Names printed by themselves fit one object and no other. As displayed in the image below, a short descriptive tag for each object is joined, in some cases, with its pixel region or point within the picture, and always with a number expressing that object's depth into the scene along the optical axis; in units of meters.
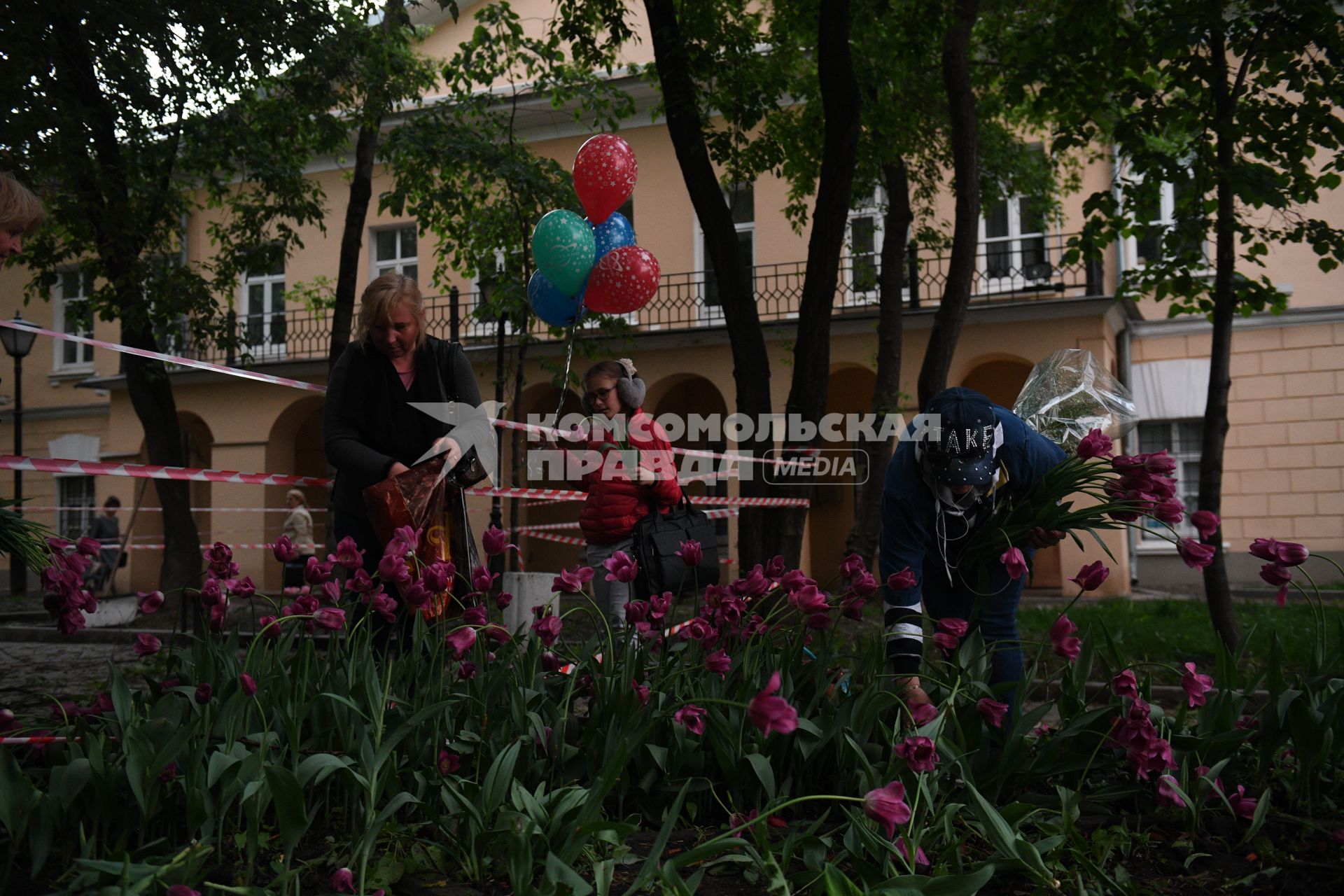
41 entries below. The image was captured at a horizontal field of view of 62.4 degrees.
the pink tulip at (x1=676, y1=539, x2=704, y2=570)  3.35
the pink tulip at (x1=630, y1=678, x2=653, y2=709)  2.81
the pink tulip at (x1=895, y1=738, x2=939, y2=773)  2.35
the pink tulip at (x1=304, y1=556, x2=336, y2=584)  3.01
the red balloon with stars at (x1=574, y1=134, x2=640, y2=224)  6.52
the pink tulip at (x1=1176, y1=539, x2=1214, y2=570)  2.72
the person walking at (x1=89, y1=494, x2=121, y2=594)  17.02
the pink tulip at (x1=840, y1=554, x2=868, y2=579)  3.11
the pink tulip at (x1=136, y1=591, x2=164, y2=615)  2.98
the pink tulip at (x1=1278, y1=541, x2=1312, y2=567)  2.77
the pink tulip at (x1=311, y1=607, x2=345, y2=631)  2.75
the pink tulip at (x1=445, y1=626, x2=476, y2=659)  2.69
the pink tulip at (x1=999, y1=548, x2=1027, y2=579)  2.80
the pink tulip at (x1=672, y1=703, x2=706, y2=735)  2.57
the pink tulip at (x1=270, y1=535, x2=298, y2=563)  3.18
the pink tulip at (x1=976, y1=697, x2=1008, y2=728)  2.65
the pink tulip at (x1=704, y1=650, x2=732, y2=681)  2.66
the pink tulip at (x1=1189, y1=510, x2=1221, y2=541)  2.84
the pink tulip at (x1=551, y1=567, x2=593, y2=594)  3.08
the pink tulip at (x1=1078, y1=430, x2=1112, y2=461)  3.17
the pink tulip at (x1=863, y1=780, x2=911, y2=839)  2.02
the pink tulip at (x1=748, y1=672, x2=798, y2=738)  1.81
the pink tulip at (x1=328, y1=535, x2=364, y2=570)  3.18
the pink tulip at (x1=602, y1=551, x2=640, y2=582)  3.12
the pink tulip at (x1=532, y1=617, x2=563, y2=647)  2.99
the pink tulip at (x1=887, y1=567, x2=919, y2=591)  2.99
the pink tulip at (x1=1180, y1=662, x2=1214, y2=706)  2.72
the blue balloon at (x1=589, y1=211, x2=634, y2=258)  6.76
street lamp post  13.58
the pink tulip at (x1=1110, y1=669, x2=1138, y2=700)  2.68
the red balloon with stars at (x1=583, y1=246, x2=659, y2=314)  6.43
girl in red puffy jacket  5.16
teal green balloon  6.44
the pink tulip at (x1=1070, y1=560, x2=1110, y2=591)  2.78
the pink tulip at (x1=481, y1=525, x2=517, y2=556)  3.12
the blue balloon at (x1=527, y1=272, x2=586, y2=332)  6.82
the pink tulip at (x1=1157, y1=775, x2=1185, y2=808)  2.59
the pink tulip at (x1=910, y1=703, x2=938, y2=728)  2.74
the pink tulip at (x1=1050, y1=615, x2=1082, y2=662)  2.67
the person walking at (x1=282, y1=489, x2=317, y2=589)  14.95
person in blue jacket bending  3.22
